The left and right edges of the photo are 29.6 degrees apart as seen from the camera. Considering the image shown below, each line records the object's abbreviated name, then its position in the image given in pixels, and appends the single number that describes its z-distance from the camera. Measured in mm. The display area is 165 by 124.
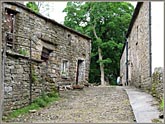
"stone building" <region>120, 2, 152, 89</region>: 11423
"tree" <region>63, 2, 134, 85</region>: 27328
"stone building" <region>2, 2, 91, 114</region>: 8688
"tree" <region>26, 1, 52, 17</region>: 24759
